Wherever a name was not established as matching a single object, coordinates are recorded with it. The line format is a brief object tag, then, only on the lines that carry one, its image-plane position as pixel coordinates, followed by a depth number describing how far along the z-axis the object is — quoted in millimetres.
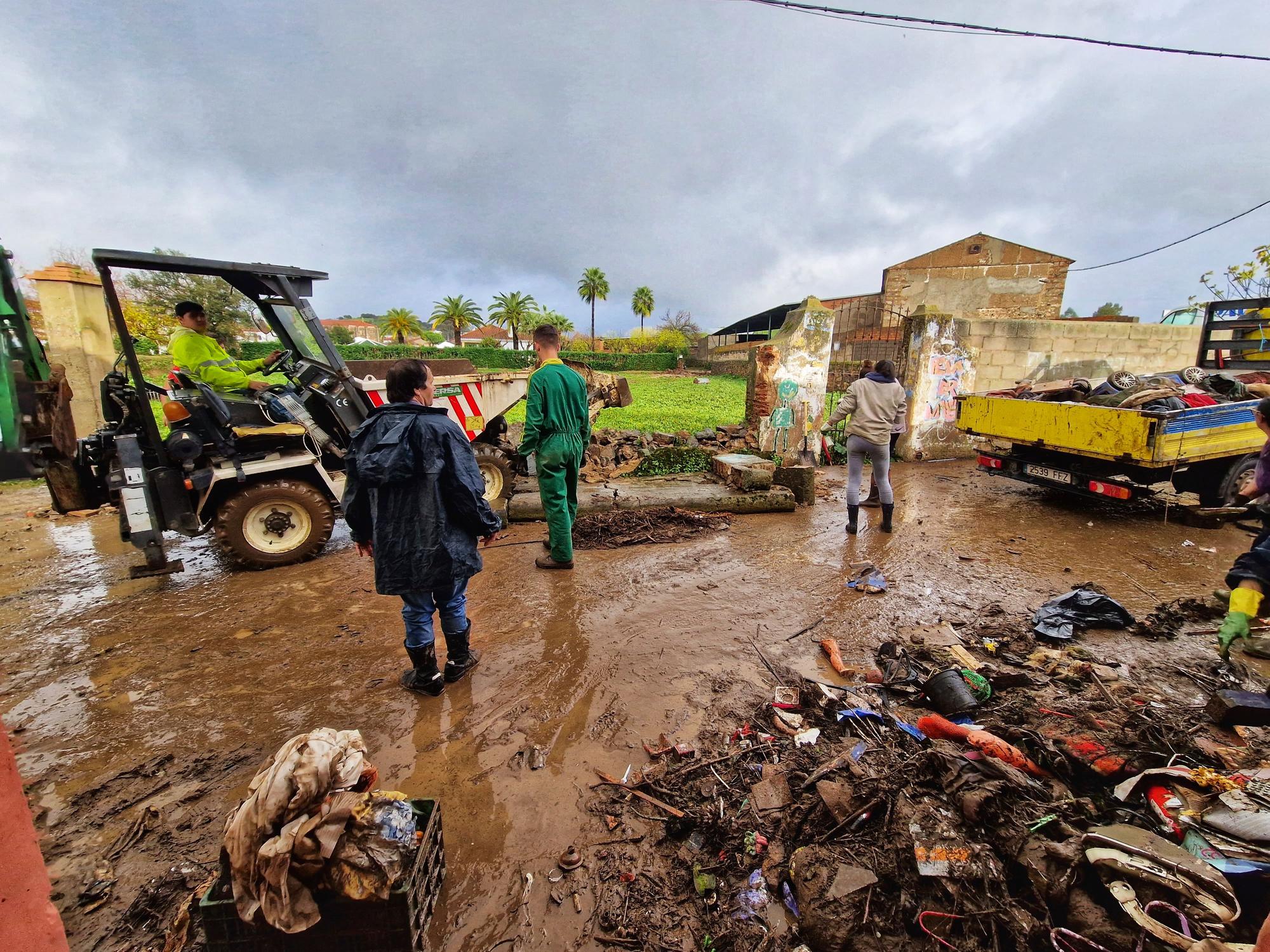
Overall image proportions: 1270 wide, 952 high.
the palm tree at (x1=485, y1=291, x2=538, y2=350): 56594
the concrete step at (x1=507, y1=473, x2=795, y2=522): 6242
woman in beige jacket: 5609
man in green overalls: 4477
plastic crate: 1479
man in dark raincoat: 2783
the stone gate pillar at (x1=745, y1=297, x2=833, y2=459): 8281
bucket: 2740
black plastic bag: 3621
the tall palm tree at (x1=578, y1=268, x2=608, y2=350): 63969
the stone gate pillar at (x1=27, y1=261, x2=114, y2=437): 8000
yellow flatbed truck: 5406
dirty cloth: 1408
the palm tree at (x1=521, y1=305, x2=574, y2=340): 59594
